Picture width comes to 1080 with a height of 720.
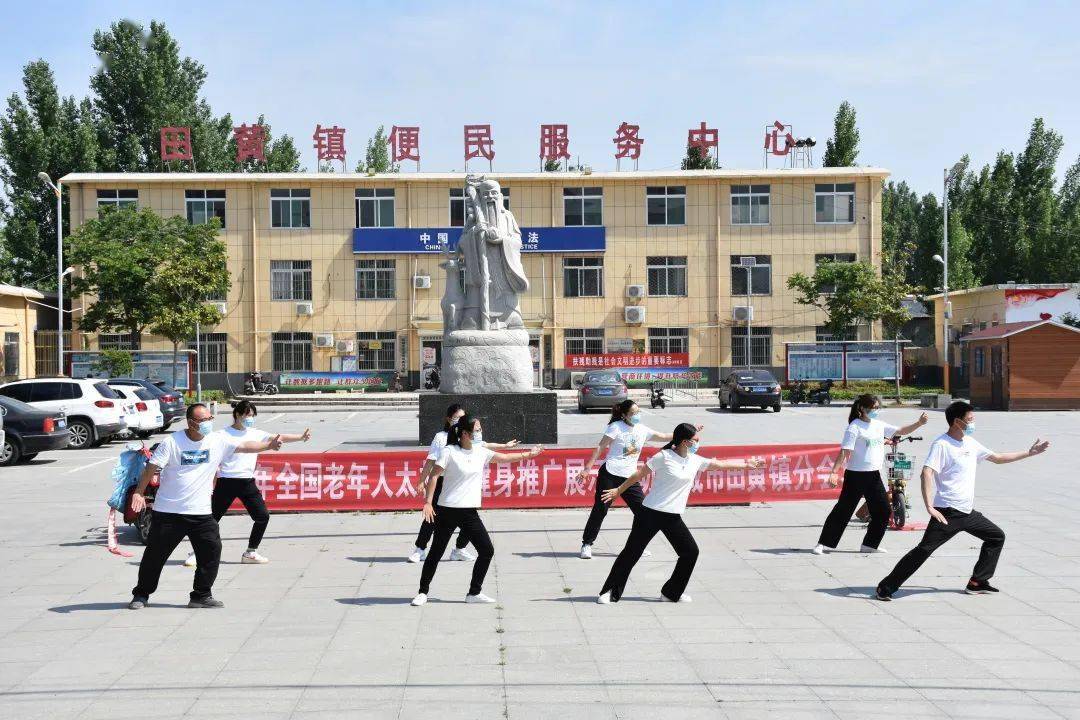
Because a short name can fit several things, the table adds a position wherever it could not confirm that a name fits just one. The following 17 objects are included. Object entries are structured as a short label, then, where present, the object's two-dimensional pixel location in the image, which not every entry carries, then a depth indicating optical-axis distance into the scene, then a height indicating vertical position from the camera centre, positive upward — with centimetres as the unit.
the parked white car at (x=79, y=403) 2178 -124
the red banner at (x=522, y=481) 1272 -172
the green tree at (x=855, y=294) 4022 +172
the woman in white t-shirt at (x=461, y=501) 795 -121
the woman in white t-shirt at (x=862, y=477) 991 -131
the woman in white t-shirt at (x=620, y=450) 973 -102
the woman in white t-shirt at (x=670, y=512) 788 -130
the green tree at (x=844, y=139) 4959 +941
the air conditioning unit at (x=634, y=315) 4425 +104
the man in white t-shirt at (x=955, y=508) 805 -132
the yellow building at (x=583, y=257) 4472 +354
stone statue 1741 +60
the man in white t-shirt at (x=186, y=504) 790 -121
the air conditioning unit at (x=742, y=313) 4397 +108
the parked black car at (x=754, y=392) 3347 -169
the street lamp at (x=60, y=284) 3447 +199
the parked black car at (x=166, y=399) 2634 -144
